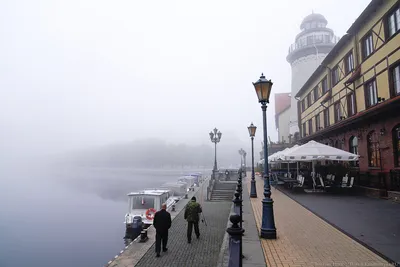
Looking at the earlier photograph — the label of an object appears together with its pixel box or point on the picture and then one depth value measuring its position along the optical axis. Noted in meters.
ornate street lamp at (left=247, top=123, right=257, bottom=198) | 18.28
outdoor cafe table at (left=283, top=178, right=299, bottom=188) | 20.00
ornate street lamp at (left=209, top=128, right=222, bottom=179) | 31.66
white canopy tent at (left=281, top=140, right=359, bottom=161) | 16.16
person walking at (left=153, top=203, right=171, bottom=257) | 9.19
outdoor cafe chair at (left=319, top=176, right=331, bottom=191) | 17.77
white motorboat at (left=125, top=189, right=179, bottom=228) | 21.41
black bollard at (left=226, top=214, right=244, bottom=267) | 4.54
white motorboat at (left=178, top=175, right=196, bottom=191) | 57.19
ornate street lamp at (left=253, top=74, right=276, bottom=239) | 8.02
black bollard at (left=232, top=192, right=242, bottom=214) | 7.86
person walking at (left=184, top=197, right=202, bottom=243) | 10.59
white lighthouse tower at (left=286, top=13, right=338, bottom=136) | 44.91
